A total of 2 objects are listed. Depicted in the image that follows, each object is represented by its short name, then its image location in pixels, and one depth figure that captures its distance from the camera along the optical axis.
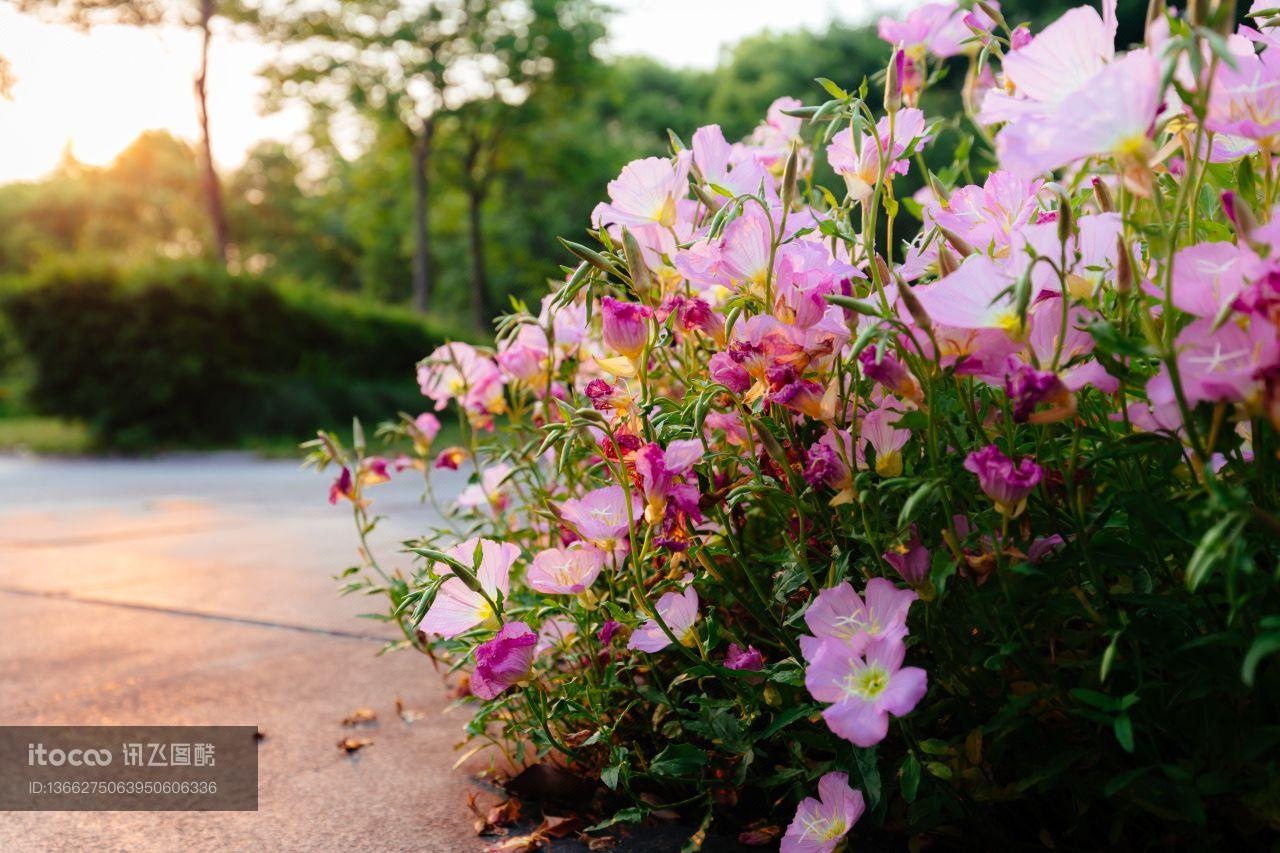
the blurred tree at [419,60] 20.31
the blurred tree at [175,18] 16.23
